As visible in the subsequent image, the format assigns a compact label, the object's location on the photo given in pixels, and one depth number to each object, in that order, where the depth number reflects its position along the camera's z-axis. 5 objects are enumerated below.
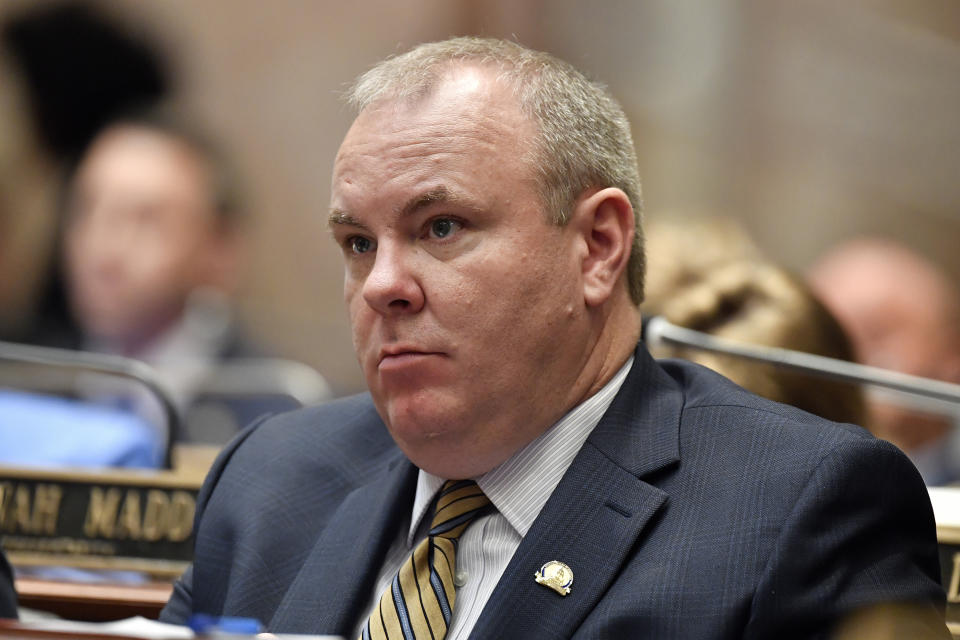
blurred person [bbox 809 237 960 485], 9.18
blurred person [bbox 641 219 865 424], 6.20
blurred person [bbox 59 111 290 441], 10.73
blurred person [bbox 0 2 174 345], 14.77
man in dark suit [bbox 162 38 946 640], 3.61
